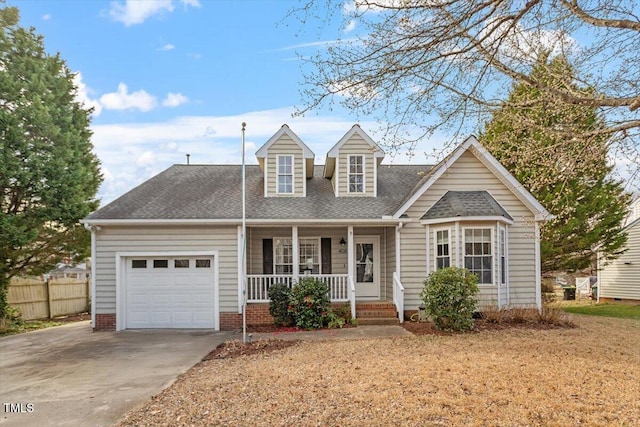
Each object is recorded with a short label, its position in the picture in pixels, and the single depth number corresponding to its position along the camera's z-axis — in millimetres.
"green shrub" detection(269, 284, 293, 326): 12664
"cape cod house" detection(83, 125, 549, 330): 12797
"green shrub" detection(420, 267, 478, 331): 10812
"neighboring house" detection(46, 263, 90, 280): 35562
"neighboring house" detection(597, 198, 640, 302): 22188
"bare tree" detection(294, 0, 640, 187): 5875
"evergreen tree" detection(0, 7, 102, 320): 14680
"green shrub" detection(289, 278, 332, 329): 12453
